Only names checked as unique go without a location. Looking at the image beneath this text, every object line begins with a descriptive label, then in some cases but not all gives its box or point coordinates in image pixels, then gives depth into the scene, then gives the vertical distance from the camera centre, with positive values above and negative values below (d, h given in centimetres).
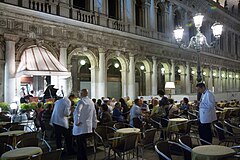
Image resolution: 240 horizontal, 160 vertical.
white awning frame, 916 +90
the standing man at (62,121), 611 -87
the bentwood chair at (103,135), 554 -116
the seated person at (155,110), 763 -80
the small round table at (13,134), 533 -105
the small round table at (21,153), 374 -105
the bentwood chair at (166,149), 381 -102
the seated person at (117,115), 781 -95
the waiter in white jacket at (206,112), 550 -62
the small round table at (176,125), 682 -112
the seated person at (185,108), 924 -94
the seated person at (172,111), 773 -89
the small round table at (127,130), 542 -103
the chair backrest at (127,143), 478 -116
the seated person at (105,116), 686 -86
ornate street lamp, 904 +204
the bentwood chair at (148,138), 509 -113
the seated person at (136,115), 693 -89
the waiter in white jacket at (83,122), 513 -76
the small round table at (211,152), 347 -100
